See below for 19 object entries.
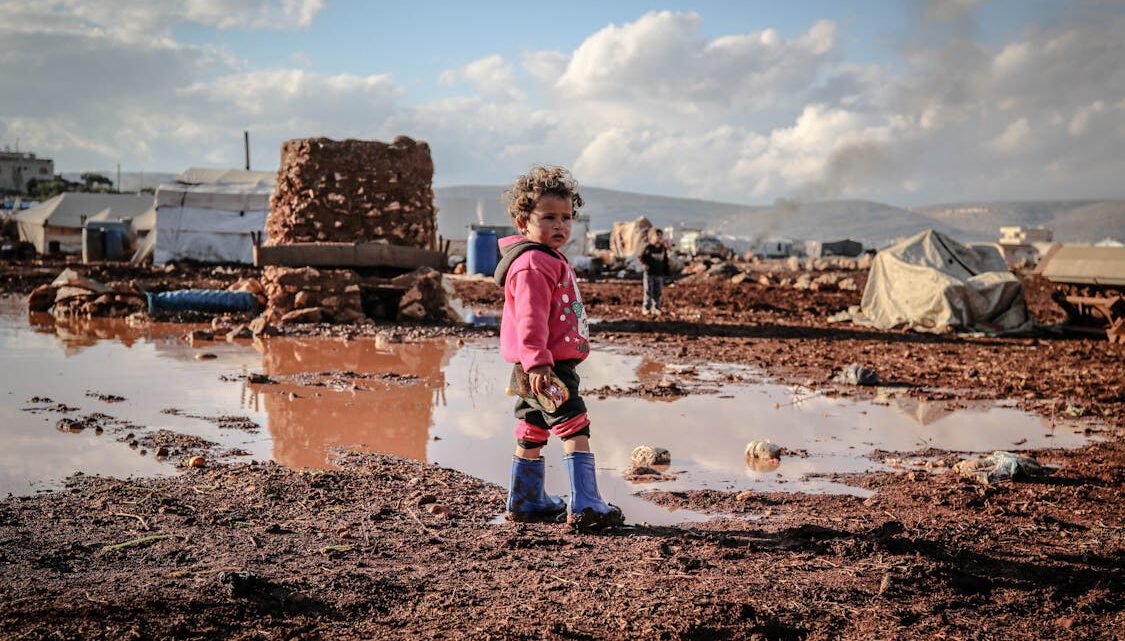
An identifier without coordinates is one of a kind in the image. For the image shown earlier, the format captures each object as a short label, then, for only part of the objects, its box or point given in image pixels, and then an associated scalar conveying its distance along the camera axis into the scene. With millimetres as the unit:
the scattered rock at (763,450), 5727
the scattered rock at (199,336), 11531
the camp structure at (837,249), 70875
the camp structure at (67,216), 42844
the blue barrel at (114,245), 36562
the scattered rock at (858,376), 9078
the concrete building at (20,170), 102625
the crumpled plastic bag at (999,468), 5254
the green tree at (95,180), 101375
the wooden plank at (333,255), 14555
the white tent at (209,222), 32375
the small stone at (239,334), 11773
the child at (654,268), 16094
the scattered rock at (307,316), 13523
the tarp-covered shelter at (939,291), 15023
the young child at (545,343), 4133
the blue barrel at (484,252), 27734
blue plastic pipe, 14852
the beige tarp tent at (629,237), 45625
